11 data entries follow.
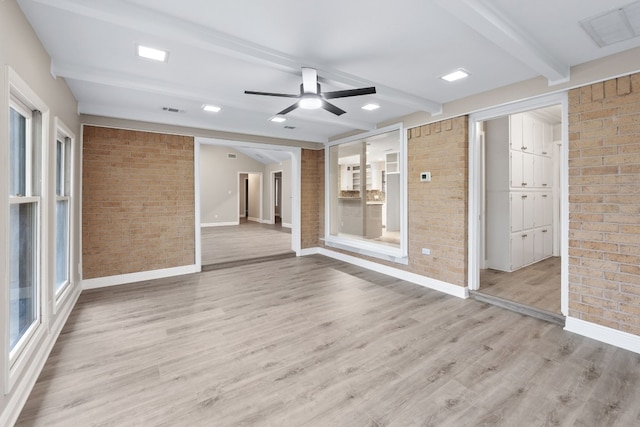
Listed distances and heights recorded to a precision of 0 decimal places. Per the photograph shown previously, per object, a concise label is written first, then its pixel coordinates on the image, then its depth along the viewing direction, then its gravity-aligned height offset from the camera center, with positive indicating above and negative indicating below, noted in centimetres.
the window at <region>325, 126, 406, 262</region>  584 +37
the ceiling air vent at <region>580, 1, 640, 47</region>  199 +134
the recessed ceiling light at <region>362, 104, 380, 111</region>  402 +145
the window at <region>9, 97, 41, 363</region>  202 -8
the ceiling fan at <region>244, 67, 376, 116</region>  267 +109
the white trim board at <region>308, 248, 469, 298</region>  390 -96
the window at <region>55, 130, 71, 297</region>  323 +4
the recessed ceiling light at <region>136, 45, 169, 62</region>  247 +137
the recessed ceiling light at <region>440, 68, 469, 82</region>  297 +140
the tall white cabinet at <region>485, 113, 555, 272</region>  469 +34
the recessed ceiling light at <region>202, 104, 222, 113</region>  404 +145
